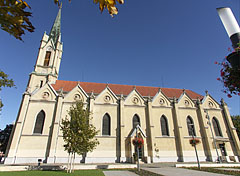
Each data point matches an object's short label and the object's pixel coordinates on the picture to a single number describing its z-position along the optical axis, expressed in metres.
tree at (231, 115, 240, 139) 38.75
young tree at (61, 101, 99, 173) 14.95
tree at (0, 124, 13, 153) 35.36
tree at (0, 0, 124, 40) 1.74
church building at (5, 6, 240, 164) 22.78
